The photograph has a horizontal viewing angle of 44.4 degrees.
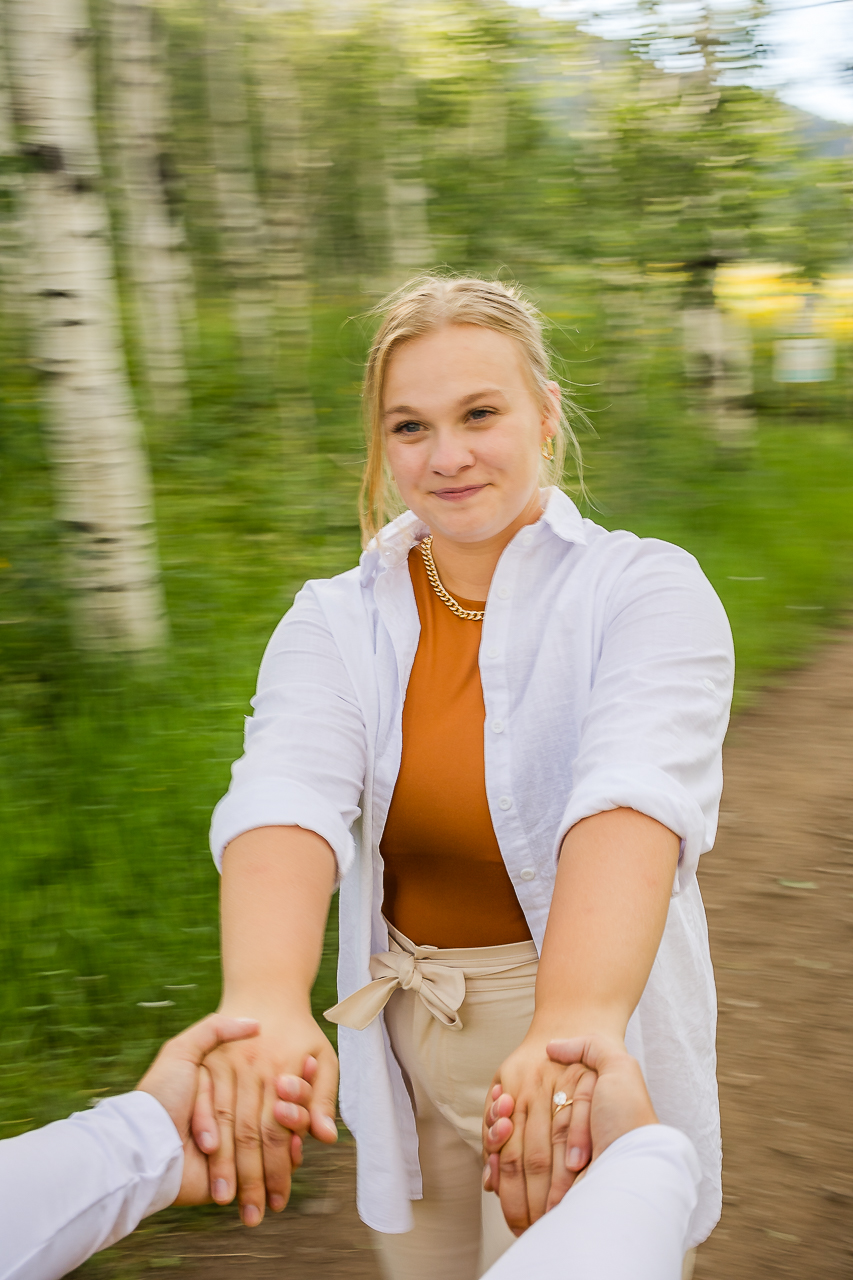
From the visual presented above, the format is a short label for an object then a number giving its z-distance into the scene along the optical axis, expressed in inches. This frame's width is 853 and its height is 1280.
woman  52.9
